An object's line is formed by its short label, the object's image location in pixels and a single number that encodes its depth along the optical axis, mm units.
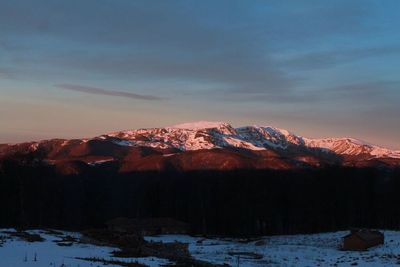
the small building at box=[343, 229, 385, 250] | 49375
